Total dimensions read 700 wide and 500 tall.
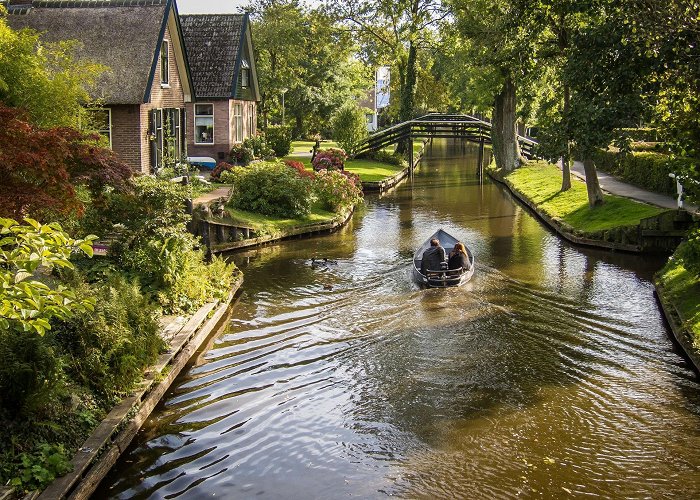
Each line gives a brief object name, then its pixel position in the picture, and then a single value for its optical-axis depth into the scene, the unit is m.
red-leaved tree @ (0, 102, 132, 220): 14.00
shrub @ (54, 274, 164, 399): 13.04
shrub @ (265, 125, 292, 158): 52.59
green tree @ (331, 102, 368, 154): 53.41
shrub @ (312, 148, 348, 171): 41.88
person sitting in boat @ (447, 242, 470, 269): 22.38
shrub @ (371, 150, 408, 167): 56.75
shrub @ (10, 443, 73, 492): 10.03
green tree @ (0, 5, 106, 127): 23.52
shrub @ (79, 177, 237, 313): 18.25
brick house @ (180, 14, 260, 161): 44.38
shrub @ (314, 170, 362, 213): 34.09
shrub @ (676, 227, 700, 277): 17.25
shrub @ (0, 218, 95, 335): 7.21
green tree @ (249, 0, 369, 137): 62.44
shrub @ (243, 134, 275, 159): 46.12
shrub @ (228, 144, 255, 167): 43.94
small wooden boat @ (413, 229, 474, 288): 21.42
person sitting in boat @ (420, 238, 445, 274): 22.19
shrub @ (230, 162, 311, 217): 31.31
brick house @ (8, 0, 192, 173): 31.12
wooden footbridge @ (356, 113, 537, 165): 53.75
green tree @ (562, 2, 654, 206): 19.53
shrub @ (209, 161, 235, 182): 36.47
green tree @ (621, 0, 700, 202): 17.47
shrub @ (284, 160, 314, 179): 33.87
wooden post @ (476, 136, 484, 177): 52.48
